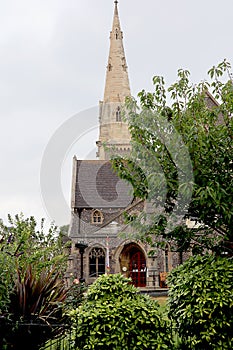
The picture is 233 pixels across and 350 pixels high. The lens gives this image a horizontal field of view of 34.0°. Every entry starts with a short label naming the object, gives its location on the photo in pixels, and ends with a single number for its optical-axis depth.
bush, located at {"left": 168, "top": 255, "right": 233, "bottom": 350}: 5.46
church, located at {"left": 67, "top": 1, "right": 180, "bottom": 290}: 23.94
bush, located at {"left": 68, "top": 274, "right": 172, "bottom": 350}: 5.48
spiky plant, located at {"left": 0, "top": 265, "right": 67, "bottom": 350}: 5.71
